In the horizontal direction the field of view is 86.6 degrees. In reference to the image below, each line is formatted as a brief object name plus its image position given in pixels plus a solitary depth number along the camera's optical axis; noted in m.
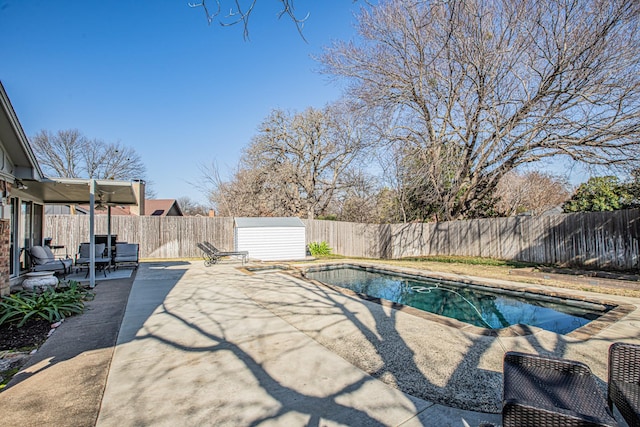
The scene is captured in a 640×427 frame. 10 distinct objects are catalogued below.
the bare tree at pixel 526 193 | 19.52
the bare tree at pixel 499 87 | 9.42
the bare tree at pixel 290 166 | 21.77
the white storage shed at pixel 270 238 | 13.69
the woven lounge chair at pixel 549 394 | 1.41
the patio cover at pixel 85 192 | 7.08
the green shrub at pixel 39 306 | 4.55
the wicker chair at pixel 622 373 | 1.81
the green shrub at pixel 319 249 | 16.39
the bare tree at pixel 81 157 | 25.28
